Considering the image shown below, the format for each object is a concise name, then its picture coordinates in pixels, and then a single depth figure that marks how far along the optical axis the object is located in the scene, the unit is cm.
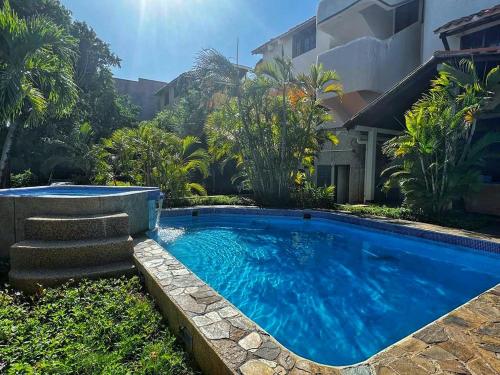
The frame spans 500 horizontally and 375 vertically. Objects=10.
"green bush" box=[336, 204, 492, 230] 937
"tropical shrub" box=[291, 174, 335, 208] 1323
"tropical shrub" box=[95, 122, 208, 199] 1323
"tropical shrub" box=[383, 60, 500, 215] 923
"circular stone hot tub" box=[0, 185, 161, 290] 484
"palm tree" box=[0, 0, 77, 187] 823
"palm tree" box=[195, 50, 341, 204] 1272
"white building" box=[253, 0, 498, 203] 1428
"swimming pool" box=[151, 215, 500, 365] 418
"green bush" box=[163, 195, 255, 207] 1288
